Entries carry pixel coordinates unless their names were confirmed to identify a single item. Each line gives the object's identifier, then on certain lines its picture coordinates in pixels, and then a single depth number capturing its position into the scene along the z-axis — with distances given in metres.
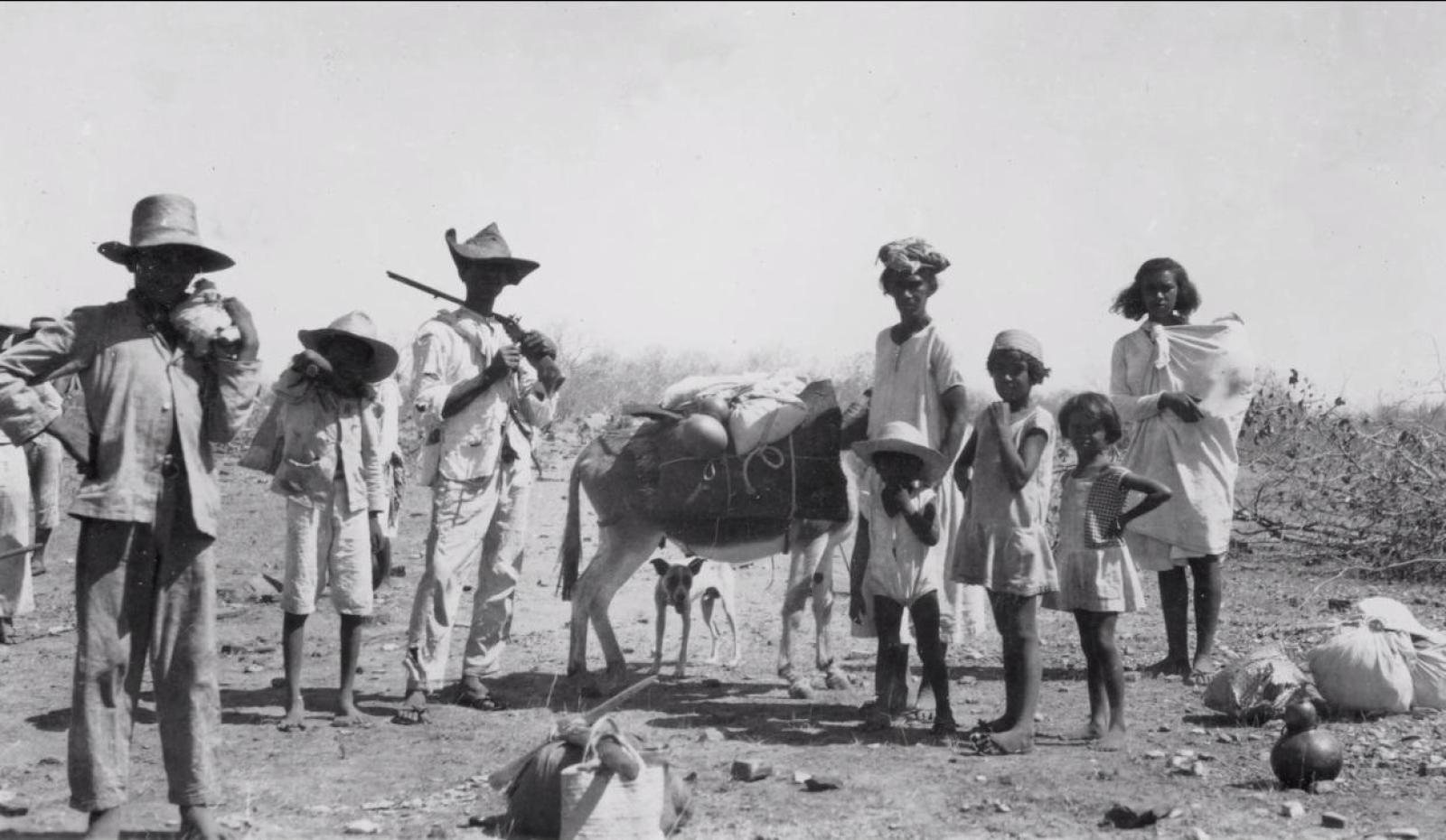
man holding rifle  6.40
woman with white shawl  7.18
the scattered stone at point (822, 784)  5.05
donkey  7.32
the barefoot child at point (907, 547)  5.77
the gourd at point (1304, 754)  5.02
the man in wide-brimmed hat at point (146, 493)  4.06
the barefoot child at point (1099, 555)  5.70
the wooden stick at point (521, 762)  4.55
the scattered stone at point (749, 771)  5.18
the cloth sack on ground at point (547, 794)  4.45
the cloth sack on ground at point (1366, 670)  6.14
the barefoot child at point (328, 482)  6.12
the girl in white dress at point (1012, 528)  5.52
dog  7.79
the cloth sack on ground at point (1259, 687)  6.09
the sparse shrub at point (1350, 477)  10.88
